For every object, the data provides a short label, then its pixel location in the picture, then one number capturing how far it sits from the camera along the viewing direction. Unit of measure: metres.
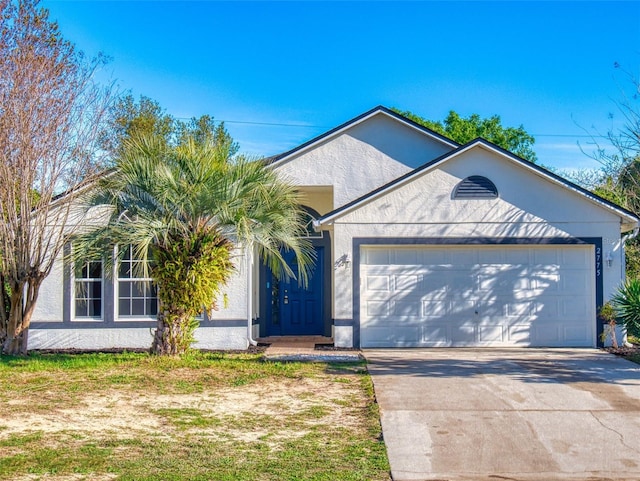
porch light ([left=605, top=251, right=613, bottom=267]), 13.64
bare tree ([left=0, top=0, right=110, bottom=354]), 11.95
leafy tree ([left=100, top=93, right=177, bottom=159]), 28.88
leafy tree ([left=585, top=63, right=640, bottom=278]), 19.27
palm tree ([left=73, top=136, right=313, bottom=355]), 10.99
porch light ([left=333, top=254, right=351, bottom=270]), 13.69
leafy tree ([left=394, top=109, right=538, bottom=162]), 34.34
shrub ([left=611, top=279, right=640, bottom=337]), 12.22
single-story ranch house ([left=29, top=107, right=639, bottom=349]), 13.65
